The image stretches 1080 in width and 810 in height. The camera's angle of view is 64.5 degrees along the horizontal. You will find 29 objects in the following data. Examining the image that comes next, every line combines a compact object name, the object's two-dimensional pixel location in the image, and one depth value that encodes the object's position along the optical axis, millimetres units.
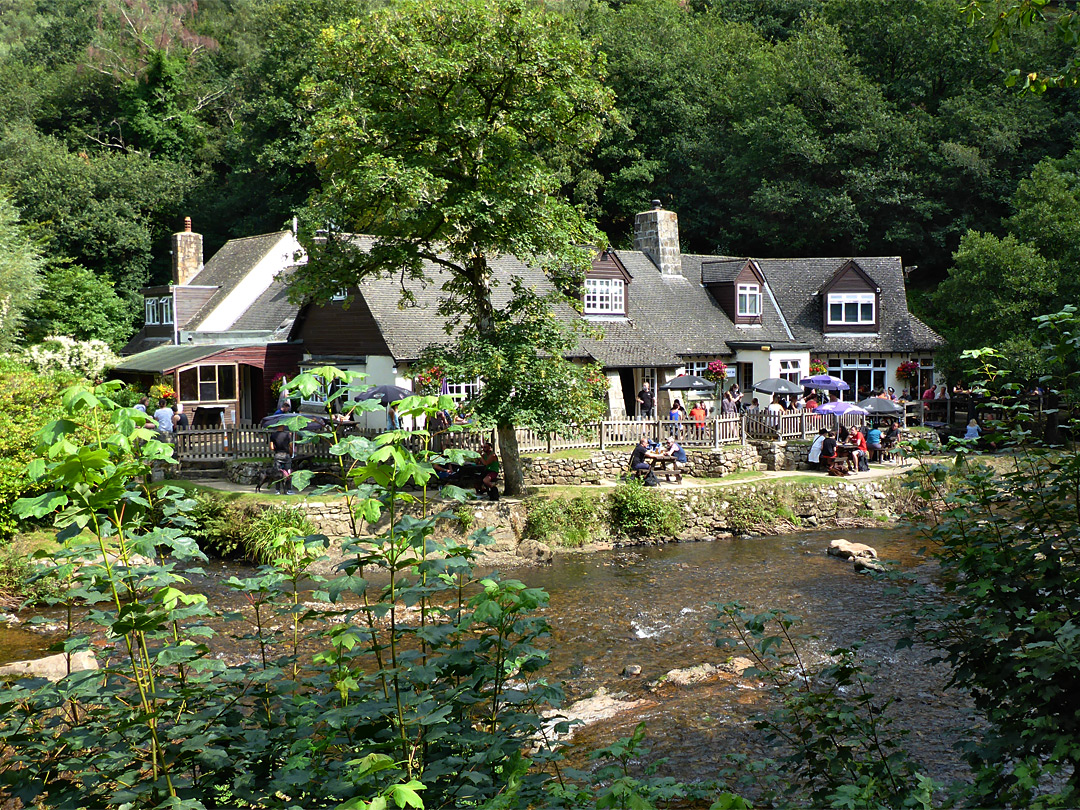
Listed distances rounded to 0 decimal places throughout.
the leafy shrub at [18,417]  16578
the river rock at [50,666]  10297
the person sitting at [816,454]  25719
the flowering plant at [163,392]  27750
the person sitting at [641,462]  23312
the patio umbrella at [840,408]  26938
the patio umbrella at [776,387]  29109
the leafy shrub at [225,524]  19406
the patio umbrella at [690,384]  29156
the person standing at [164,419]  23625
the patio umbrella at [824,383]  29516
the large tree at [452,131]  18562
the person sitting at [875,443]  26812
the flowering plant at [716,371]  32656
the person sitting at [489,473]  21125
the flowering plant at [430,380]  20531
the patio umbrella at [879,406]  27062
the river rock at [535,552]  20156
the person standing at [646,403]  28781
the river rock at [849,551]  19484
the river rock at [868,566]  18031
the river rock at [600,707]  11172
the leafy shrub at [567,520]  20766
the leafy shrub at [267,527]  18281
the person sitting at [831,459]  25000
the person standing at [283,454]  21175
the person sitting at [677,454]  24344
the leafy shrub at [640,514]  21703
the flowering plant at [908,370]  34719
